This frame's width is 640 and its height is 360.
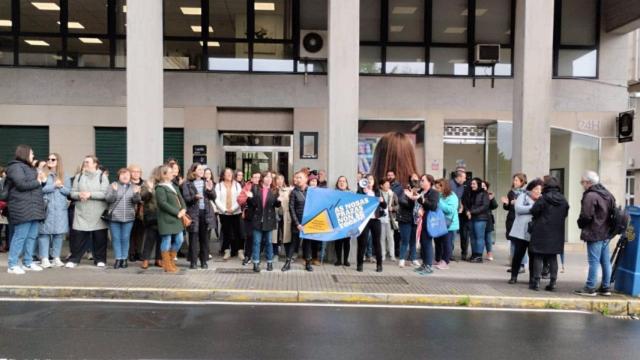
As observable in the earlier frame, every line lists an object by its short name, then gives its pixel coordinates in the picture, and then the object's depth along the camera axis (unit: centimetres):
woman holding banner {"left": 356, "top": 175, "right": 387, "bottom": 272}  1055
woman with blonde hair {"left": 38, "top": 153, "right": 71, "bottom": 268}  988
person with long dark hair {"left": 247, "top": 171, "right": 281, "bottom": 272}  1012
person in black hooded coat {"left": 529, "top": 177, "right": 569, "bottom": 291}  889
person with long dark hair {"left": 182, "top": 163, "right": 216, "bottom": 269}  1002
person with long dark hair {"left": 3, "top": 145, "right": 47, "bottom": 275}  921
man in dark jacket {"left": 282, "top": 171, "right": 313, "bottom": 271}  1047
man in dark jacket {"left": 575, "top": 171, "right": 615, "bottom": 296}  855
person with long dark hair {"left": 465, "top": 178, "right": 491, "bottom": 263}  1227
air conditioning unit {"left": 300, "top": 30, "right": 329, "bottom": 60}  1568
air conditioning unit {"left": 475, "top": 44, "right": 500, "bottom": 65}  1569
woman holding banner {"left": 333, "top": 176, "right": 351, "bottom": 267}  1090
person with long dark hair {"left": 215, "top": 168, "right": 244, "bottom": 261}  1130
